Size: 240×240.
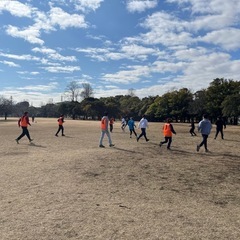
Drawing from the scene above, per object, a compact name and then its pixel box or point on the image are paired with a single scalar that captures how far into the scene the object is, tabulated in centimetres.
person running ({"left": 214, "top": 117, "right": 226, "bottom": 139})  2228
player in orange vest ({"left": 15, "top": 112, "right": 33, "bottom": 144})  1788
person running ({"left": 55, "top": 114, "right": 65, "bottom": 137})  2332
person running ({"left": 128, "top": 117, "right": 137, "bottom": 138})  2281
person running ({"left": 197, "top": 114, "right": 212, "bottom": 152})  1466
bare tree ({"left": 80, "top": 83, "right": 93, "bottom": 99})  11828
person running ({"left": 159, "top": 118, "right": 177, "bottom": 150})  1526
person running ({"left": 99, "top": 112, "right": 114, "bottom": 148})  1544
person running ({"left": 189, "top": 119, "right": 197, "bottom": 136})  2624
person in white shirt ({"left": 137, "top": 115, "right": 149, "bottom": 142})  1852
